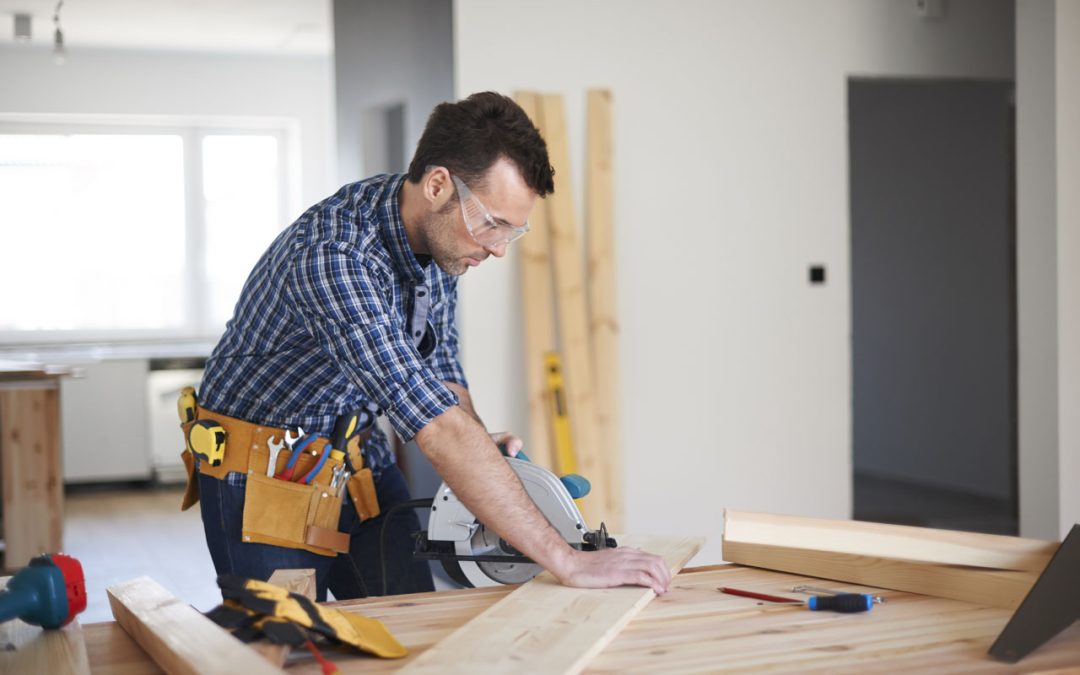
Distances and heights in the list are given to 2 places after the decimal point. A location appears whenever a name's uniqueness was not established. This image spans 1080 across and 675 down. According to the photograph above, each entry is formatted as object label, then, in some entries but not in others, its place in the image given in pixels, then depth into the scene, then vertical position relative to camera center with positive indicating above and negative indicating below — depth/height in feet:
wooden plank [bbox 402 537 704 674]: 4.40 -1.40
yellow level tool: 13.99 -1.50
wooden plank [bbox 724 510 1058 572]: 5.62 -1.27
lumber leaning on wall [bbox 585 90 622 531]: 14.37 +0.26
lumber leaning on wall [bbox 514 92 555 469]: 14.07 -0.24
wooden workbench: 4.54 -1.47
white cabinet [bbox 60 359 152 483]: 23.27 -2.45
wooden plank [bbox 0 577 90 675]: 4.55 -1.44
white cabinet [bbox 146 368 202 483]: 23.80 -2.32
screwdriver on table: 5.27 -1.44
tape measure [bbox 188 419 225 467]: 6.86 -0.83
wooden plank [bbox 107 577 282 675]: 4.20 -1.33
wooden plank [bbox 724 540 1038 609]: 5.43 -1.41
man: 5.70 -0.30
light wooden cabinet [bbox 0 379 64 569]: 15.74 -2.26
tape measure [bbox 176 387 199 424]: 7.34 -0.66
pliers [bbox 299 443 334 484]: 6.83 -1.01
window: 24.80 +1.77
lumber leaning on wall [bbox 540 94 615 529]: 14.14 -0.15
